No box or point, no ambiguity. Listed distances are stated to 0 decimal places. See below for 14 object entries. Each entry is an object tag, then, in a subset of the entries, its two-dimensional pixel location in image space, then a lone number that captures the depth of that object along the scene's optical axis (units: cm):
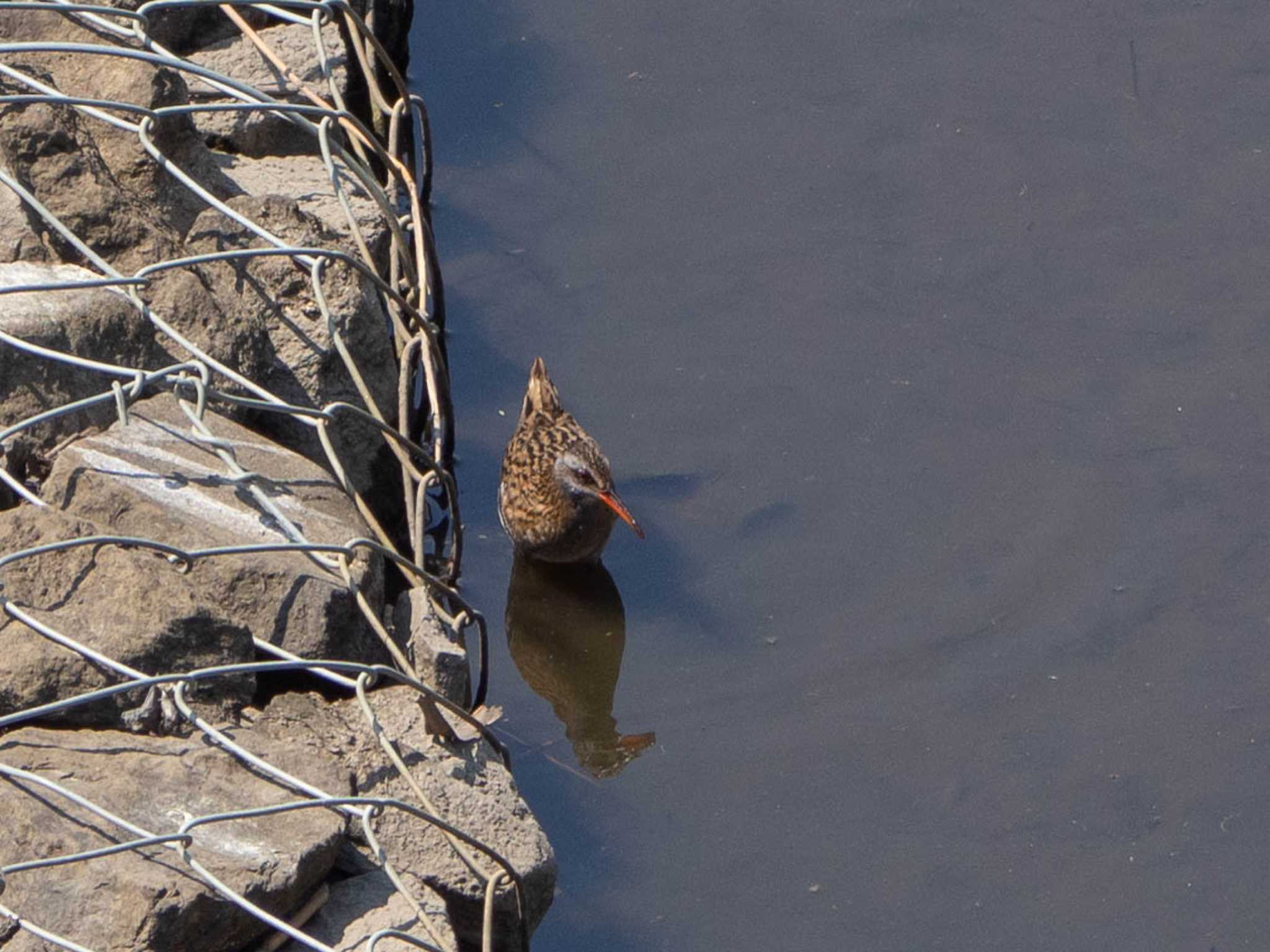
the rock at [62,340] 940
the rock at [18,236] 1004
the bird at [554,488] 1312
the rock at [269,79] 1333
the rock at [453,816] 891
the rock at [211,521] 899
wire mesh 810
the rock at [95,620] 821
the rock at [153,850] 734
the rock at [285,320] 1055
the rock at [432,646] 1003
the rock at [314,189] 1289
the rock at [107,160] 1037
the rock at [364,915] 802
